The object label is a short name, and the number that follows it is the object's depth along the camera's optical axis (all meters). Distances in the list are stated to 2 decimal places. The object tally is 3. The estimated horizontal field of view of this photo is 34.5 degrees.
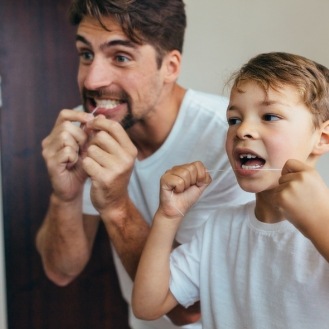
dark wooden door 1.51
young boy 0.67
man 0.97
